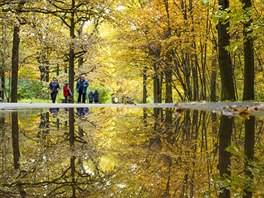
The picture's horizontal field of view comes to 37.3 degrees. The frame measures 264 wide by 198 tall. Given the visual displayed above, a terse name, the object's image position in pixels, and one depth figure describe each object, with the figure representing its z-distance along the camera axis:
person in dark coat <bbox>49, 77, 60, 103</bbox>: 25.41
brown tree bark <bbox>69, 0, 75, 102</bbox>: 25.12
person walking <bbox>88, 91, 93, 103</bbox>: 36.67
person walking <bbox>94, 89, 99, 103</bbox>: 36.28
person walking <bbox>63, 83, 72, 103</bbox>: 26.20
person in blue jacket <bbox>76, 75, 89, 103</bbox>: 24.91
